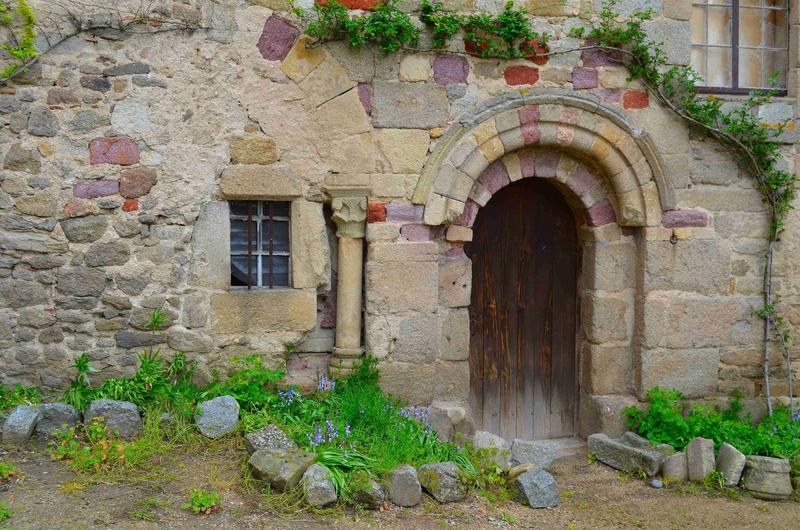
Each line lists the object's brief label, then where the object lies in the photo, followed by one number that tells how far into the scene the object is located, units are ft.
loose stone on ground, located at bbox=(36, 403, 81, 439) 16.49
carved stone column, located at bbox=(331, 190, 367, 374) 18.71
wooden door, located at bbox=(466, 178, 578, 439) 21.01
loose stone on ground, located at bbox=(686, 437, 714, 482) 18.06
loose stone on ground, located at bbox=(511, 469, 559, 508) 16.46
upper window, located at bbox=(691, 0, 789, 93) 20.61
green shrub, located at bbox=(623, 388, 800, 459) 18.78
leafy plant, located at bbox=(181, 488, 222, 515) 14.12
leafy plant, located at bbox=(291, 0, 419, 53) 17.84
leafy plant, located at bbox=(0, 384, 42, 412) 17.12
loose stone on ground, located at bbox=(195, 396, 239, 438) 16.90
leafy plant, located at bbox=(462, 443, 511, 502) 16.62
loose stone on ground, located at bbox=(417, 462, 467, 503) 15.71
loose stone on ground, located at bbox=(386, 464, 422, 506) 15.33
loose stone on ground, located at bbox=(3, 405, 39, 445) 16.17
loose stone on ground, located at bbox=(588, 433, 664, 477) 18.49
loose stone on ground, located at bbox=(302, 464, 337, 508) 14.66
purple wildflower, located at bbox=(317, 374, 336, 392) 18.39
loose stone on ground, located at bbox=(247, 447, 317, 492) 14.94
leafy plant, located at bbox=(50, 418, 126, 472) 15.38
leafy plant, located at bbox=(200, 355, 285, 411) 17.78
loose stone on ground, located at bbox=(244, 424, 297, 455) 15.92
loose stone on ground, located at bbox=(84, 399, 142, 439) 16.67
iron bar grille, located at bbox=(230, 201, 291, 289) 18.70
